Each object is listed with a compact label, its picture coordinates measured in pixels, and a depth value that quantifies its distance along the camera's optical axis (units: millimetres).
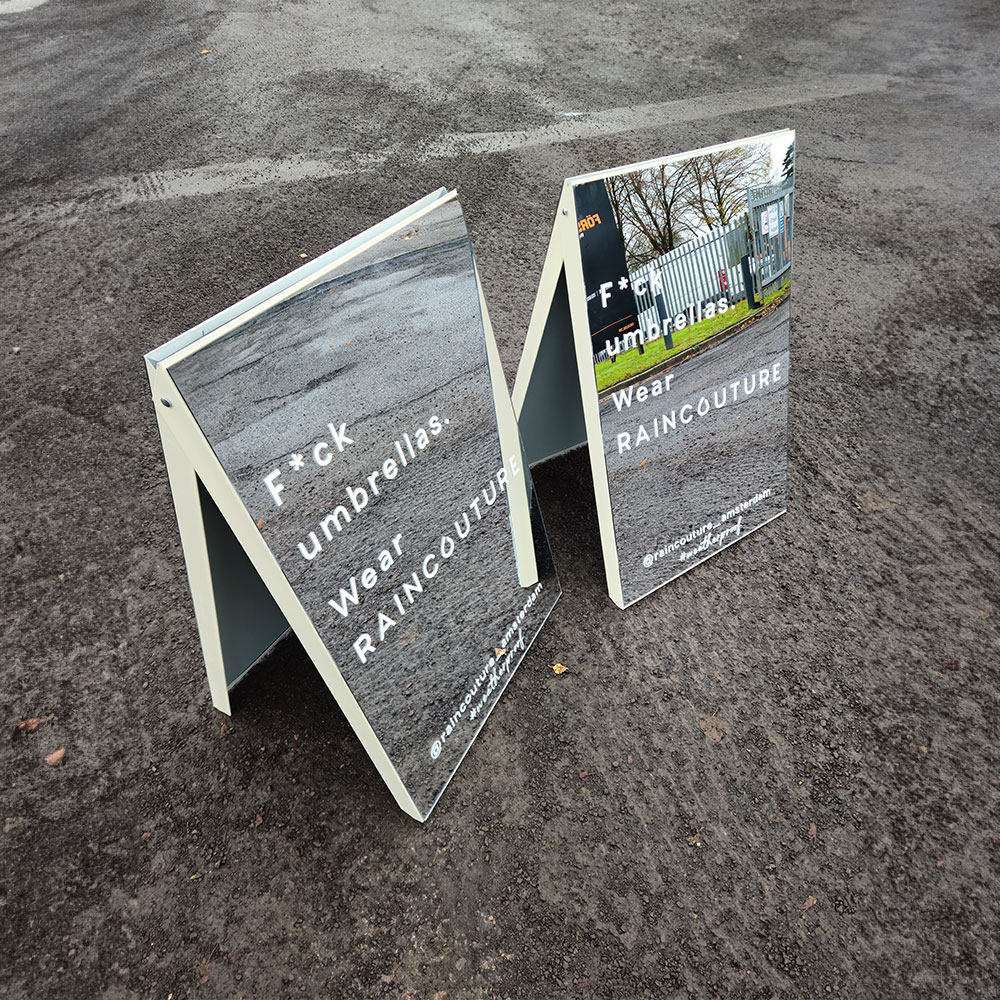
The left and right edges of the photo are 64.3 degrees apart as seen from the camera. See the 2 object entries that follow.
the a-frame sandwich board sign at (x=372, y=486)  1812
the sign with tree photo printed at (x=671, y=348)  2439
